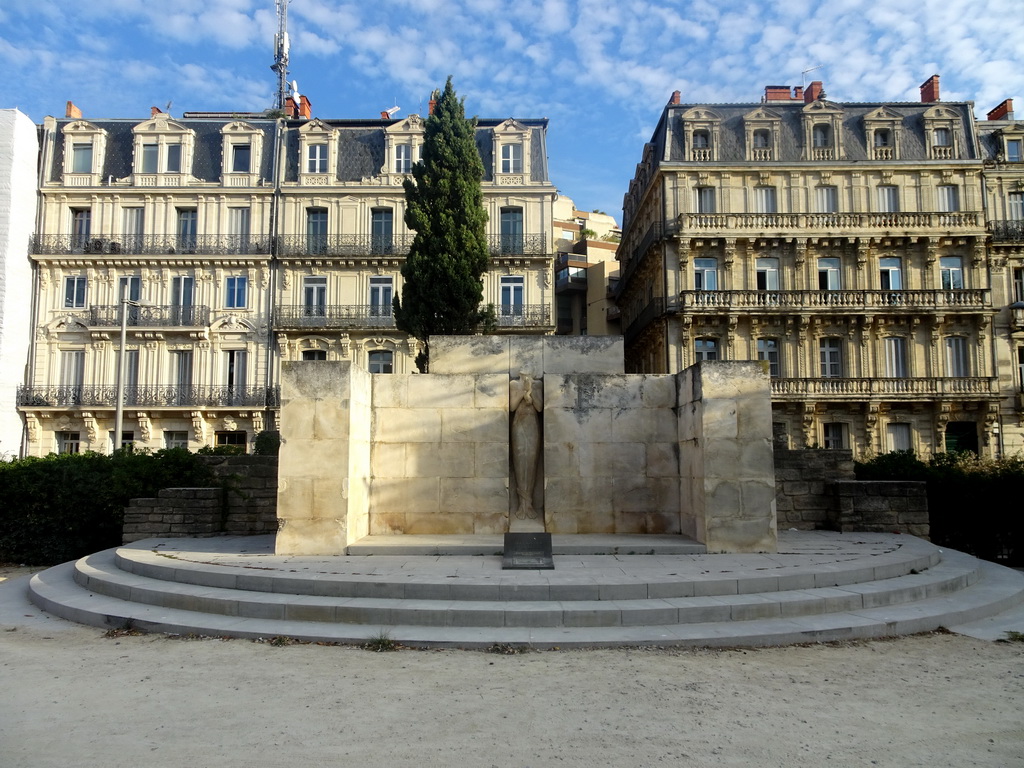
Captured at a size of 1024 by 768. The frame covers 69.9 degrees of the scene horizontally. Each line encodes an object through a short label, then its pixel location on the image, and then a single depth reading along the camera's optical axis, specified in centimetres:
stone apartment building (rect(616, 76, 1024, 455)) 3584
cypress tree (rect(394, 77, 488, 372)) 2555
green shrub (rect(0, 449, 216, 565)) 1452
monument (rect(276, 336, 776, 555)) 1313
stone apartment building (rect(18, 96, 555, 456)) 3731
